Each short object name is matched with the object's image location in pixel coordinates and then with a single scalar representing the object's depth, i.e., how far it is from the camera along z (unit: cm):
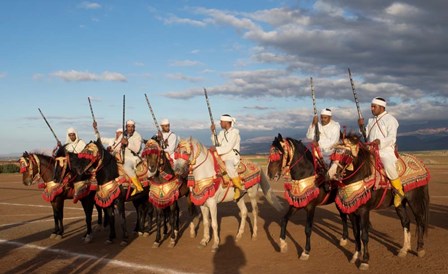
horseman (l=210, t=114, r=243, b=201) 1054
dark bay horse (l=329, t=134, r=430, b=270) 809
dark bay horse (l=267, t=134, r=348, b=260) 900
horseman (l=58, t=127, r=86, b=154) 1339
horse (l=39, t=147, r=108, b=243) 1131
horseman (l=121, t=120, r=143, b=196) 1148
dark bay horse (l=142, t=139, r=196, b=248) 1051
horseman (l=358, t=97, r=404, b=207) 857
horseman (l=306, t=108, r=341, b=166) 977
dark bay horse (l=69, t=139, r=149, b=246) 1055
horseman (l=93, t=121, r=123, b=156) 1237
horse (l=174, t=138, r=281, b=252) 977
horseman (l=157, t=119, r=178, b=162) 1229
